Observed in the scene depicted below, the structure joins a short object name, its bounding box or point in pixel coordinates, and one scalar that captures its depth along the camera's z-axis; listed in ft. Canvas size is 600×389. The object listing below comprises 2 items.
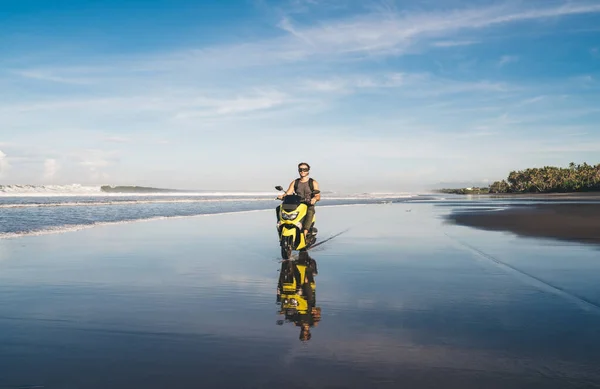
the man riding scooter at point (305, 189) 42.57
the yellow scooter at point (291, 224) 39.37
